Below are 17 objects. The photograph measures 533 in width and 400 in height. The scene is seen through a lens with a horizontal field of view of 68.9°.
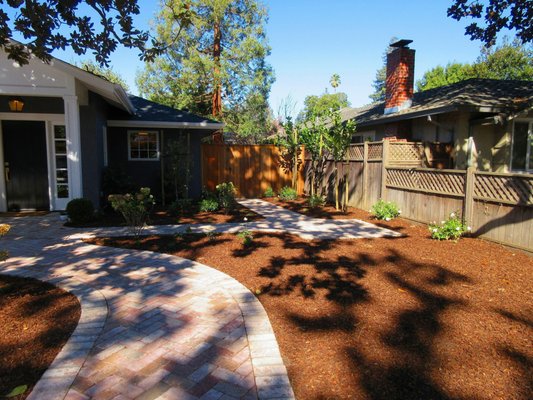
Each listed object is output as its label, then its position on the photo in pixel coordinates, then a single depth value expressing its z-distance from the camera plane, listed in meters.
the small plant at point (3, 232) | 4.12
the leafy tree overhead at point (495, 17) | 9.48
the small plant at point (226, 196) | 10.42
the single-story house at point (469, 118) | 10.39
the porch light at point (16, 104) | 9.07
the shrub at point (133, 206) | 7.02
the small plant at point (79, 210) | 8.41
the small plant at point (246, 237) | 6.87
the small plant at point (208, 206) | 10.70
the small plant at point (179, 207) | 10.27
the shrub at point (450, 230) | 7.00
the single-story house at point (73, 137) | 8.55
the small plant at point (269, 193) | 15.22
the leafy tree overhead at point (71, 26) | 4.55
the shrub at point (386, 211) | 9.51
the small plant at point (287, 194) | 14.13
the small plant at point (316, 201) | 12.19
